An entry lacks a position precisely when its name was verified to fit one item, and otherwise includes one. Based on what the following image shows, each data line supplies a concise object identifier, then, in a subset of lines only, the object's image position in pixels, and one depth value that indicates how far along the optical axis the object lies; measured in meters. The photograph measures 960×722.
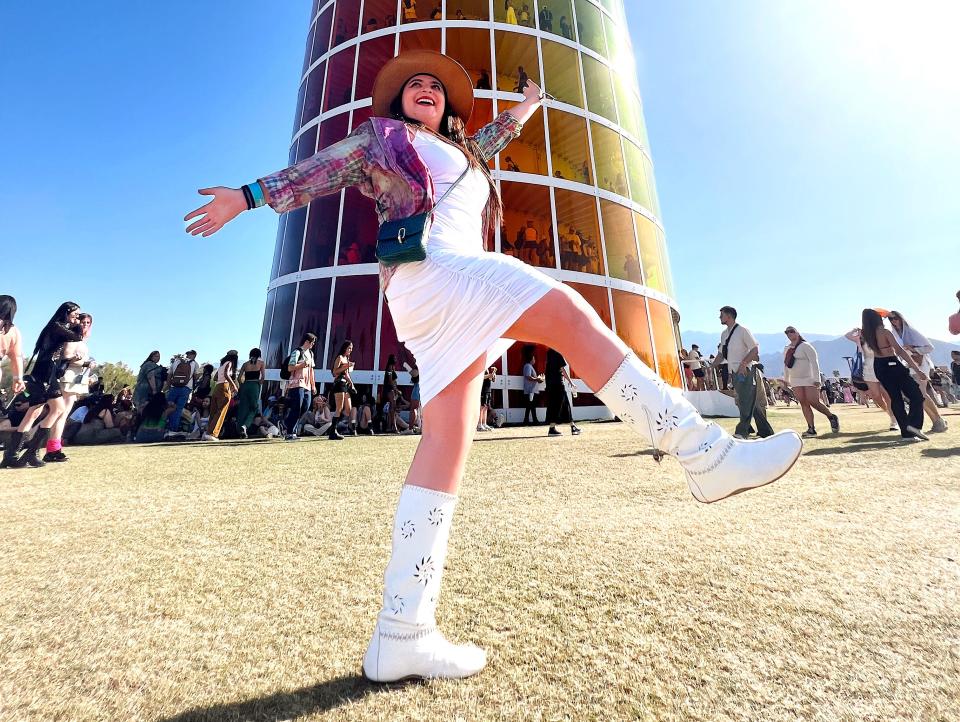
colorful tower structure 13.34
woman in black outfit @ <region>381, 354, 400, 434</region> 10.54
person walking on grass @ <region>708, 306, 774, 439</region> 6.71
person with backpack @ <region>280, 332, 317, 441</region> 8.17
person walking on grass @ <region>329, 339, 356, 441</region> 8.03
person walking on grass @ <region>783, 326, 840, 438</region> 7.36
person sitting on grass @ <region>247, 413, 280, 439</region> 9.56
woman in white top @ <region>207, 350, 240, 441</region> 8.80
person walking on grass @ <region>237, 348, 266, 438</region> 9.02
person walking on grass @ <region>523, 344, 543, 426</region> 11.82
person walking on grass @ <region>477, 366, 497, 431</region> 10.24
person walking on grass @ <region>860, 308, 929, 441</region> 6.13
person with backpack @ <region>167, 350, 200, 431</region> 9.27
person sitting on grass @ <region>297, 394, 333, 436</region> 9.97
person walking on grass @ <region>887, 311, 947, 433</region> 7.03
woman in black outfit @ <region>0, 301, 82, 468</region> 5.30
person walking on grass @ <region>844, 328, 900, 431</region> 7.77
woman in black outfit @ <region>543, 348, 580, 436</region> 8.92
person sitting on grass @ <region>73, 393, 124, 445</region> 8.77
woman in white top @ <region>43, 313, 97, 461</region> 5.41
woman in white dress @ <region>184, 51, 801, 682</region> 1.15
